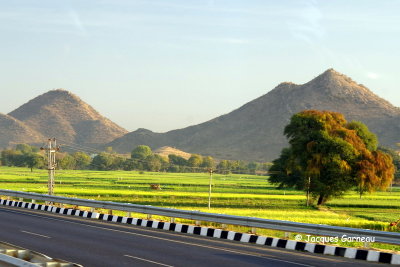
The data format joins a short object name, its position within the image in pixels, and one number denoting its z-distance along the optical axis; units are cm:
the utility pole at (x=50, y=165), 5147
